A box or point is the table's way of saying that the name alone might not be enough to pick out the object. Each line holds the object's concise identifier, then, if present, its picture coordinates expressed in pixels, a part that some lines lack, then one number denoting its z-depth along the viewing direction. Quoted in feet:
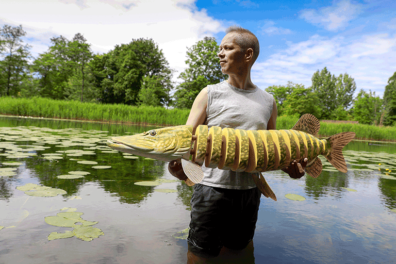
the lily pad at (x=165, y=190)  10.48
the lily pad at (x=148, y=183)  11.32
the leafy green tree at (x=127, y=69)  110.33
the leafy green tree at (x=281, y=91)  175.16
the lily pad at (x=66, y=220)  6.80
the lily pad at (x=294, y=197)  10.68
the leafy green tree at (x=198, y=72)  92.02
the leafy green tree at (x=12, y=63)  86.89
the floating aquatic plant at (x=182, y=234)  6.74
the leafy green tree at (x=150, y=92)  87.81
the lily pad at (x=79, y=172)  11.92
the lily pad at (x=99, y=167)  13.49
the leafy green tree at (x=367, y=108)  152.66
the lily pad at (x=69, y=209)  7.76
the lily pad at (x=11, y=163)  12.63
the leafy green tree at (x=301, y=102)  149.18
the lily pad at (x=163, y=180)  12.22
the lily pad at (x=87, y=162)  14.39
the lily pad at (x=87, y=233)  6.28
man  5.04
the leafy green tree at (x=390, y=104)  136.87
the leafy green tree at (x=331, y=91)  189.45
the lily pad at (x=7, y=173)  10.81
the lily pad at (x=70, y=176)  11.04
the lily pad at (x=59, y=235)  6.19
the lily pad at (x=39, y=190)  8.86
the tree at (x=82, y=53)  94.17
